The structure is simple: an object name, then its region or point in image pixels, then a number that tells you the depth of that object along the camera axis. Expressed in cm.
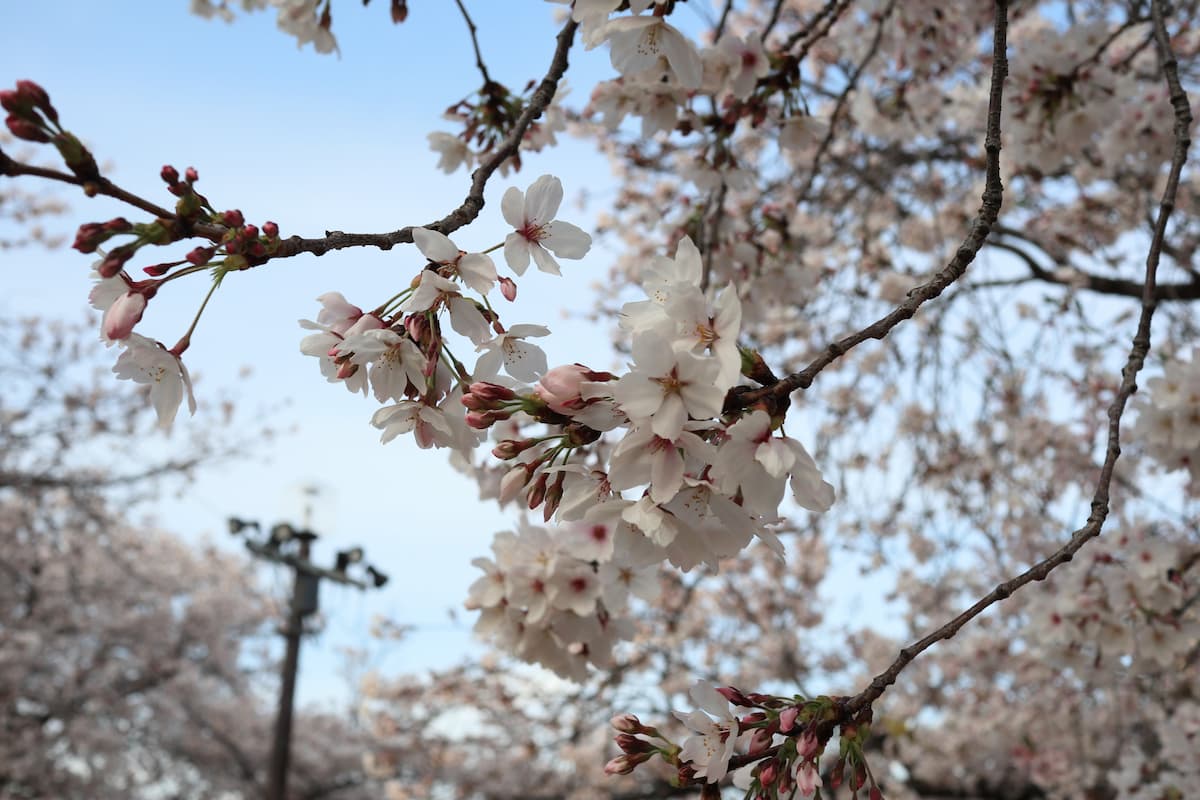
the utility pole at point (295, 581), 577
